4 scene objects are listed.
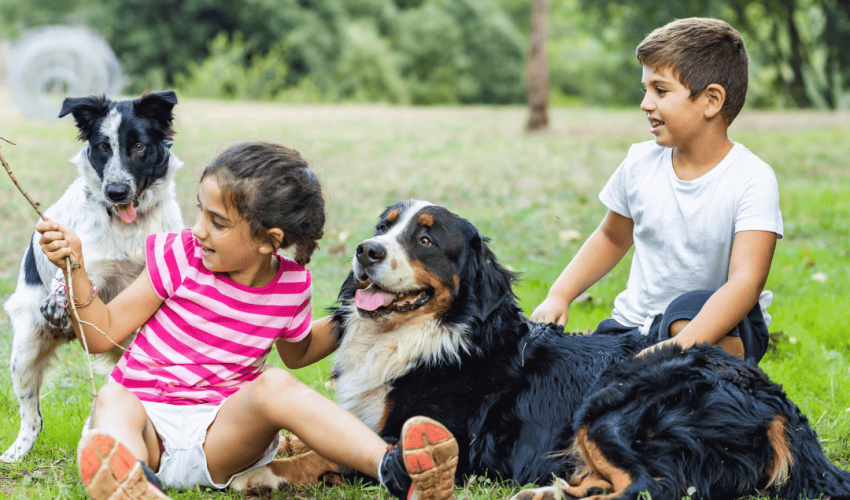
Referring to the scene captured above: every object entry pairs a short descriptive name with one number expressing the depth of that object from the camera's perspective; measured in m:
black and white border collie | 3.16
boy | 2.88
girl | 2.42
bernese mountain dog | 2.43
